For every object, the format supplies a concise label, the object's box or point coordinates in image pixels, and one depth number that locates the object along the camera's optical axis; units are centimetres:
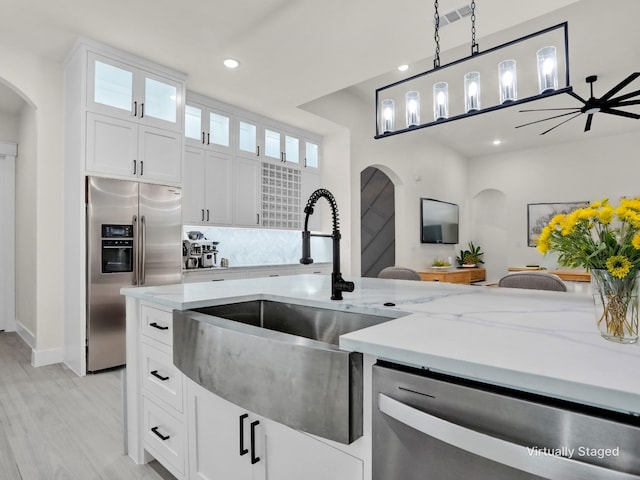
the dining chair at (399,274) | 277
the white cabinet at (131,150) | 320
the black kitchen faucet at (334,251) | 156
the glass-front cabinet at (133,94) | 323
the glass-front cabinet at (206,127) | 416
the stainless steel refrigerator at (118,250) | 320
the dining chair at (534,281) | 212
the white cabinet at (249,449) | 103
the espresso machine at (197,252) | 408
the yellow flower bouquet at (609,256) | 84
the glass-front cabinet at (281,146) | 496
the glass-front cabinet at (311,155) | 542
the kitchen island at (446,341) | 66
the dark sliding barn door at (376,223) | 688
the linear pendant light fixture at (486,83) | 200
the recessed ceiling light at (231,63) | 350
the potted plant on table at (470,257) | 785
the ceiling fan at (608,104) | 333
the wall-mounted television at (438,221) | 665
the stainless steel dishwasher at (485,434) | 58
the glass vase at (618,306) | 85
